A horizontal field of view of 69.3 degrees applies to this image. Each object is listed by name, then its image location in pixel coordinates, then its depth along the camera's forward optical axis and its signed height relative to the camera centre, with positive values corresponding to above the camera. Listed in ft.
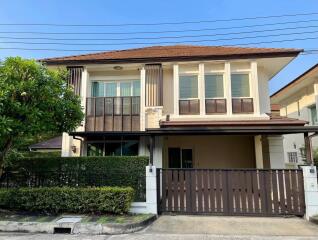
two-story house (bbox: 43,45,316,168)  35.45 +10.42
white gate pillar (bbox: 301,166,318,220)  23.27 -3.43
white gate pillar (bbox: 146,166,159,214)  24.36 -3.26
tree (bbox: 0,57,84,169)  21.38 +5.71
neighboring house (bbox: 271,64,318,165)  44.14 +11.75
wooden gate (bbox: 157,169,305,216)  24.07 -3.63
